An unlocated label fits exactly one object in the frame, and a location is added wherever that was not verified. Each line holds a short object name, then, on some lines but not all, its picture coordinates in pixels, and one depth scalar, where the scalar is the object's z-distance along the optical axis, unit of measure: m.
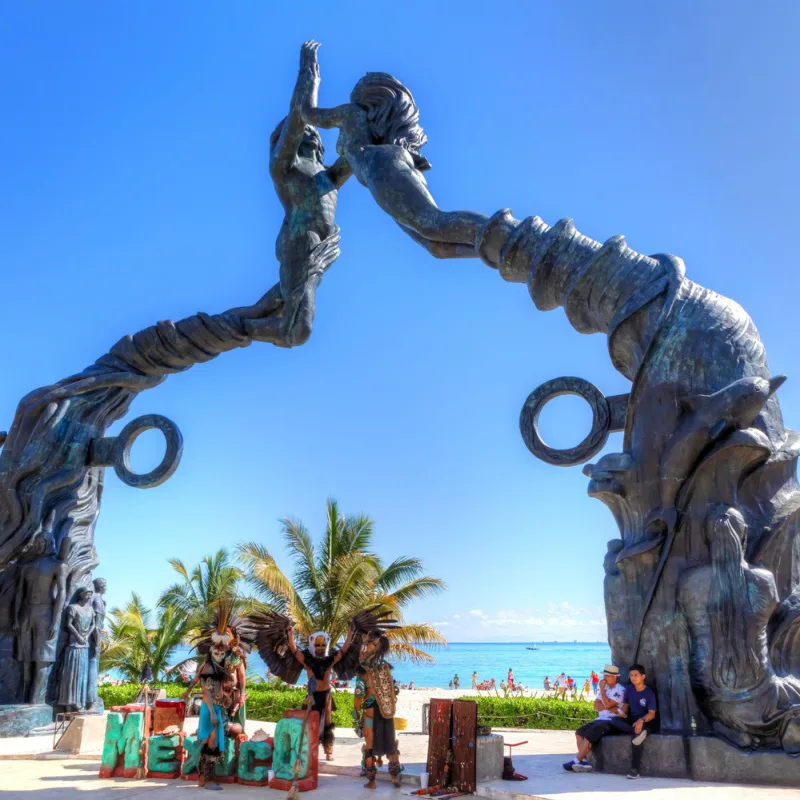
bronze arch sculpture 7.14
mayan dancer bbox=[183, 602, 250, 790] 7.28
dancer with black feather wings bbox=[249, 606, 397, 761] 7.82
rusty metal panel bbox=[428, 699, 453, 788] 6.91
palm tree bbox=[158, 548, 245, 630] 22.62
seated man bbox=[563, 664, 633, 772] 7.28
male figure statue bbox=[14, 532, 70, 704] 11.46
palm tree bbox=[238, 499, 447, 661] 18.20
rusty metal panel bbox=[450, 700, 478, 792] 6.81
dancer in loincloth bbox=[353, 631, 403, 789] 7.26
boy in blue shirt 7.12
